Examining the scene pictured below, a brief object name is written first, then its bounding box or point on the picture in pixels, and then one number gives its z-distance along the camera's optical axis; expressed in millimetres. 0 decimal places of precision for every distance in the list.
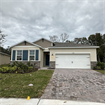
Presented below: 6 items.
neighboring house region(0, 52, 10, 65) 18453
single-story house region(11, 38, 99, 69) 11000
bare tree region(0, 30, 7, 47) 19572
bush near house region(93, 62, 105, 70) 10313
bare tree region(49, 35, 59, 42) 31459
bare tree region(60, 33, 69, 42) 29609
